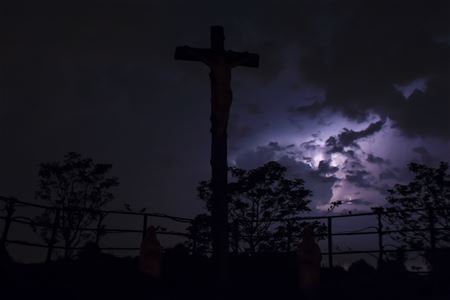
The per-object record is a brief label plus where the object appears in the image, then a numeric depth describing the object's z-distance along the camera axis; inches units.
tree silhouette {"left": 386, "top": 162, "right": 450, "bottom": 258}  702.5
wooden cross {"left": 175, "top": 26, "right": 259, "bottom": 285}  360.5
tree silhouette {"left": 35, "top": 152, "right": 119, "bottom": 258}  965.2
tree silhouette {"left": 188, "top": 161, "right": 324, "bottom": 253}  940.0
